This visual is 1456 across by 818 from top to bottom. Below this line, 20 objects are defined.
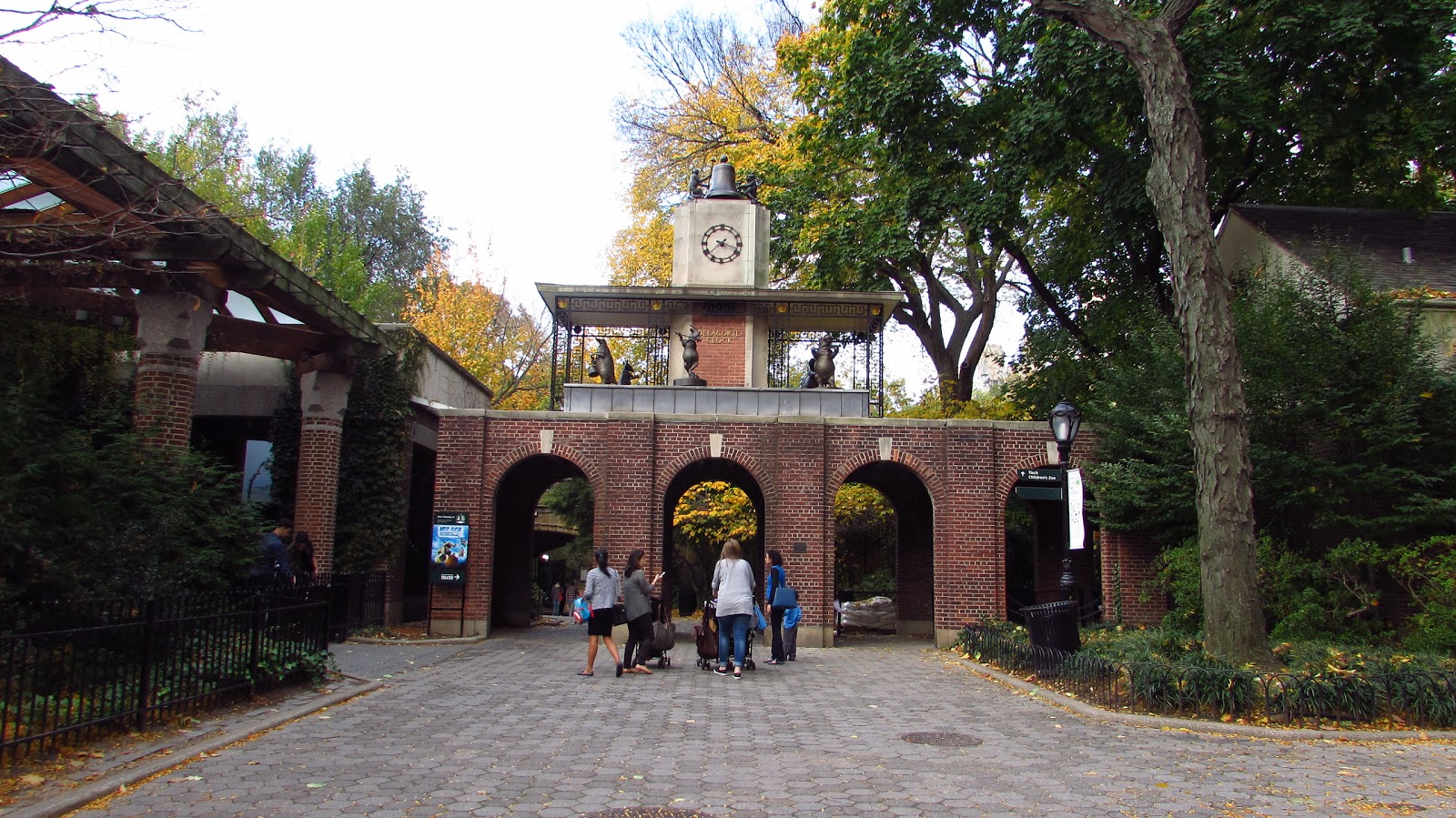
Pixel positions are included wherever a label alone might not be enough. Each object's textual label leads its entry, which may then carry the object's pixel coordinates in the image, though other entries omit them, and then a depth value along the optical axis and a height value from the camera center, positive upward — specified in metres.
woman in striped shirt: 12.71 -0.79
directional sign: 19.56 +1.28
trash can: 12.16 -1.07
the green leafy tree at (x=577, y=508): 36.34 +1.05
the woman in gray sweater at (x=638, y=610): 12.91 -0.90
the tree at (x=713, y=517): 28.92 +0.63
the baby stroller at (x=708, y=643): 13.97 -1.41
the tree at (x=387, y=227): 48.72 +14.82
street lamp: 13.84 +1.55
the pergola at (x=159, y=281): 8.92 +3.23
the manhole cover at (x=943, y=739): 8.48 -1.64
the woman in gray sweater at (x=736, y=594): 12.92 -0.69
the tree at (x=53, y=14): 6.98 +3.55
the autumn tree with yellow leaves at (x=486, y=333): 36.28 +7.34
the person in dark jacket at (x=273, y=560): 12.55 -0.34
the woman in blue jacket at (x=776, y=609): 14.94 -0.97
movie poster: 18.67 -0.22
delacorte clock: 22.62 +6.48
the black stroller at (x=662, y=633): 13.64 -1.27
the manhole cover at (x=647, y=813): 5.91 -1.58
